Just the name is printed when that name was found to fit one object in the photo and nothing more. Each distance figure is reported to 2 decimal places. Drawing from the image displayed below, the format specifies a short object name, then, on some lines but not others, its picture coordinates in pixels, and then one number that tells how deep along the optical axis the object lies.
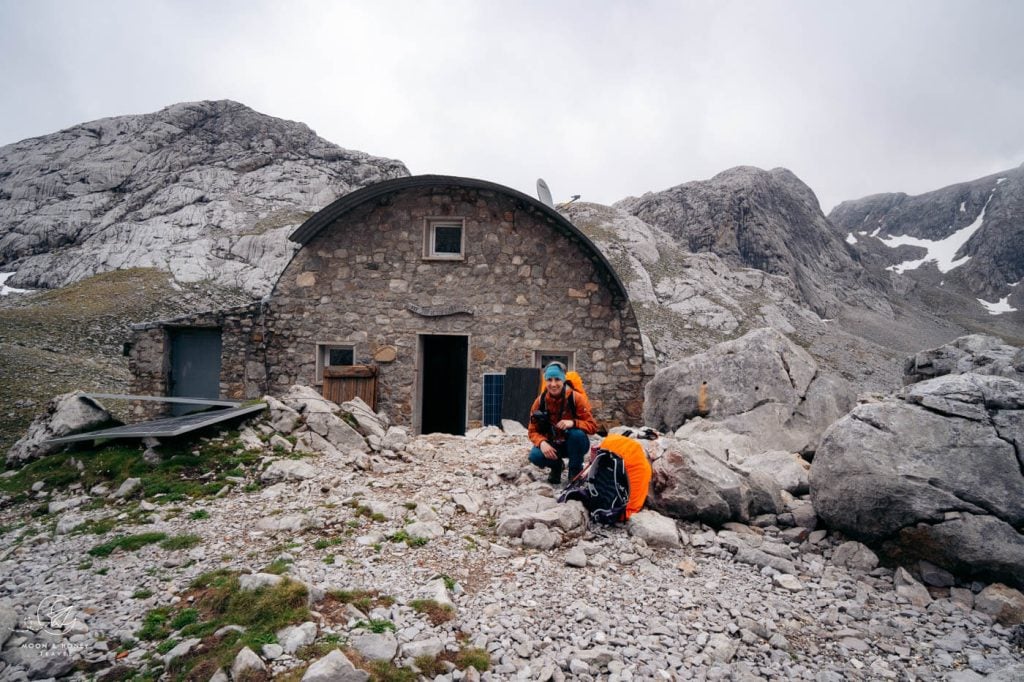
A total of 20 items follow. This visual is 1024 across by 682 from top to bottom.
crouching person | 5.82
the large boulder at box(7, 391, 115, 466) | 6.80
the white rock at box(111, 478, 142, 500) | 5.77
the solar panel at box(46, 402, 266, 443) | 6.45
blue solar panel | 11.02
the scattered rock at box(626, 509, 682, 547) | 4.84
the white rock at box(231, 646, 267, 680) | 2.77
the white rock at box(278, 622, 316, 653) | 3.00
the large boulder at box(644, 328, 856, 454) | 7.71
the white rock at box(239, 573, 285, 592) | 3.60
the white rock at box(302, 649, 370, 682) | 2.67
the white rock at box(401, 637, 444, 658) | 3.04
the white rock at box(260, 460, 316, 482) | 6.24
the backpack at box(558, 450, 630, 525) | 5.12
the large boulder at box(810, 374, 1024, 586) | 4.00
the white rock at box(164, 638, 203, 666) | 2.99
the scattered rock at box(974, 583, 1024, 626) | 3.67
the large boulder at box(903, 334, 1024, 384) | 7.84
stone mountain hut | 11.05
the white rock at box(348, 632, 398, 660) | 2.98
